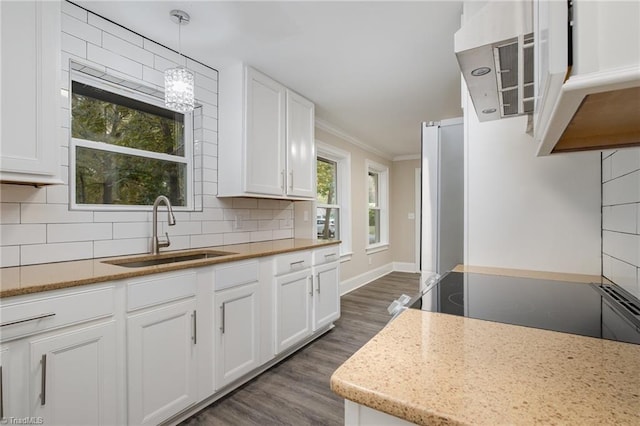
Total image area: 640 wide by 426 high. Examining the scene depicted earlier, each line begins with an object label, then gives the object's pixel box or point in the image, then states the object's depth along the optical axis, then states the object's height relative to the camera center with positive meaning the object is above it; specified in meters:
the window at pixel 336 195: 4.30 +0.24
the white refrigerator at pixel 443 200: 1.97 +0.08
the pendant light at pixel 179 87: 1.72 +0.71
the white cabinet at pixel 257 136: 2.39 +0.64
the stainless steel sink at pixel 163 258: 1.79 -0.30
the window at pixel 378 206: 5.64 +0.12
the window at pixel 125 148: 1.80 +0.42
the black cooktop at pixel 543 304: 0.77 -0.28
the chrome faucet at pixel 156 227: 1.91 -0.10
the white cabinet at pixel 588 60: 0.34 +0.18
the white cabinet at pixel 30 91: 1.25 +0.52
